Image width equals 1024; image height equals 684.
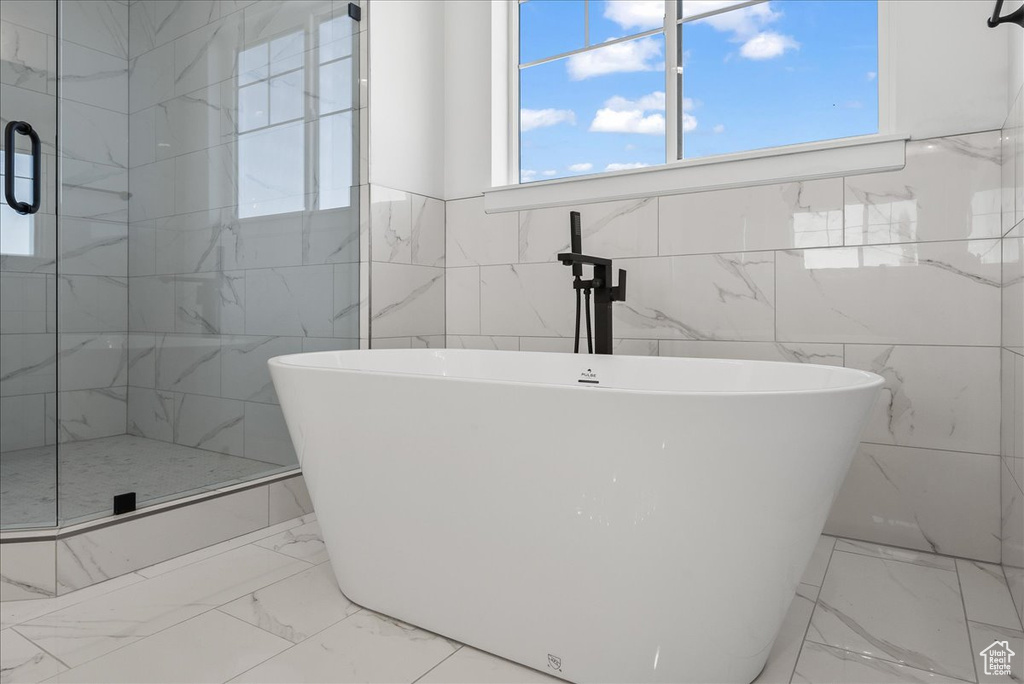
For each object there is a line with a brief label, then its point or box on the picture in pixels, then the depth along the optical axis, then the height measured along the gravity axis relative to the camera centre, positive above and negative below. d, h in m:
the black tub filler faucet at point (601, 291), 1.95 +0.14
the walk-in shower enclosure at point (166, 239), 1.84 +0.32
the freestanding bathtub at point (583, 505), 1.00 -0.32
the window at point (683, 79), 2.10 +0.98
